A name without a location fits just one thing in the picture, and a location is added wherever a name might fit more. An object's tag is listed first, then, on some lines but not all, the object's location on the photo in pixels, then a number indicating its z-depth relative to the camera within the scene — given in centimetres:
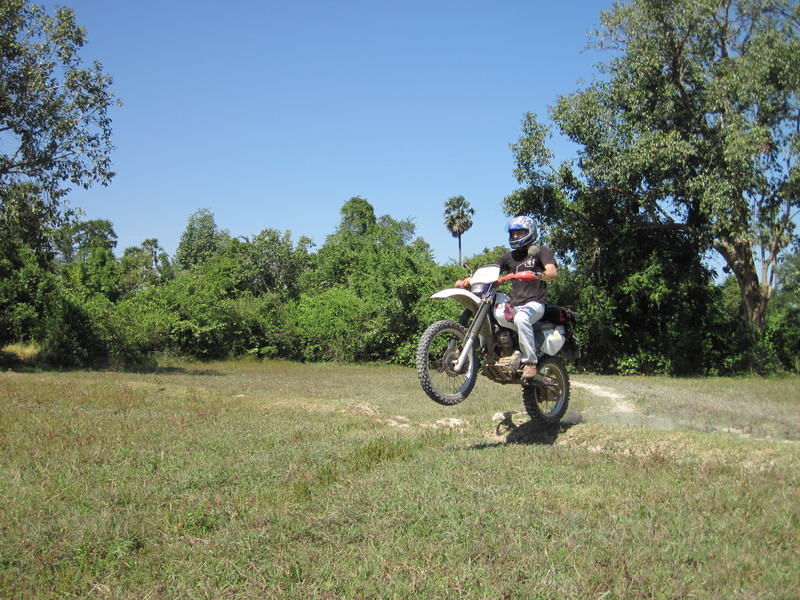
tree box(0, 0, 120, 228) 2081
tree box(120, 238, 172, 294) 4461
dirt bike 788
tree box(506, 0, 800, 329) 2223
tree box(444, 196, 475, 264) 6232
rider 814
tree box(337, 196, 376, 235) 6064
